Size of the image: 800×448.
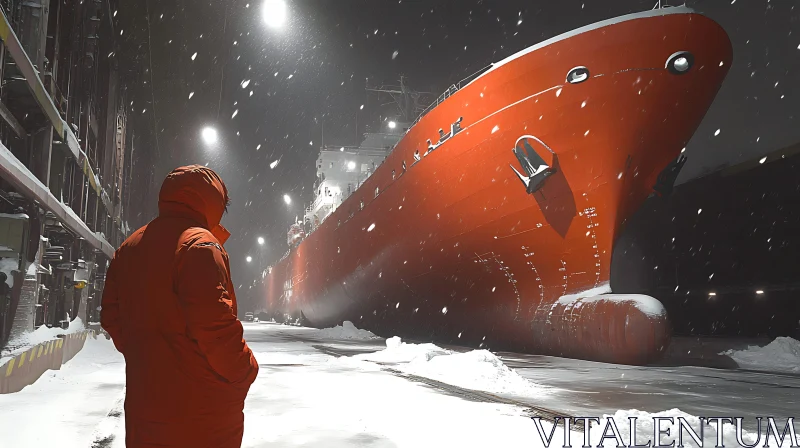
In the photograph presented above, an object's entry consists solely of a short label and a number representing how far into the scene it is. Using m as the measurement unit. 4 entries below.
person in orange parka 1.66
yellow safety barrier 5.17
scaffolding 6.31
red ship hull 10.12
